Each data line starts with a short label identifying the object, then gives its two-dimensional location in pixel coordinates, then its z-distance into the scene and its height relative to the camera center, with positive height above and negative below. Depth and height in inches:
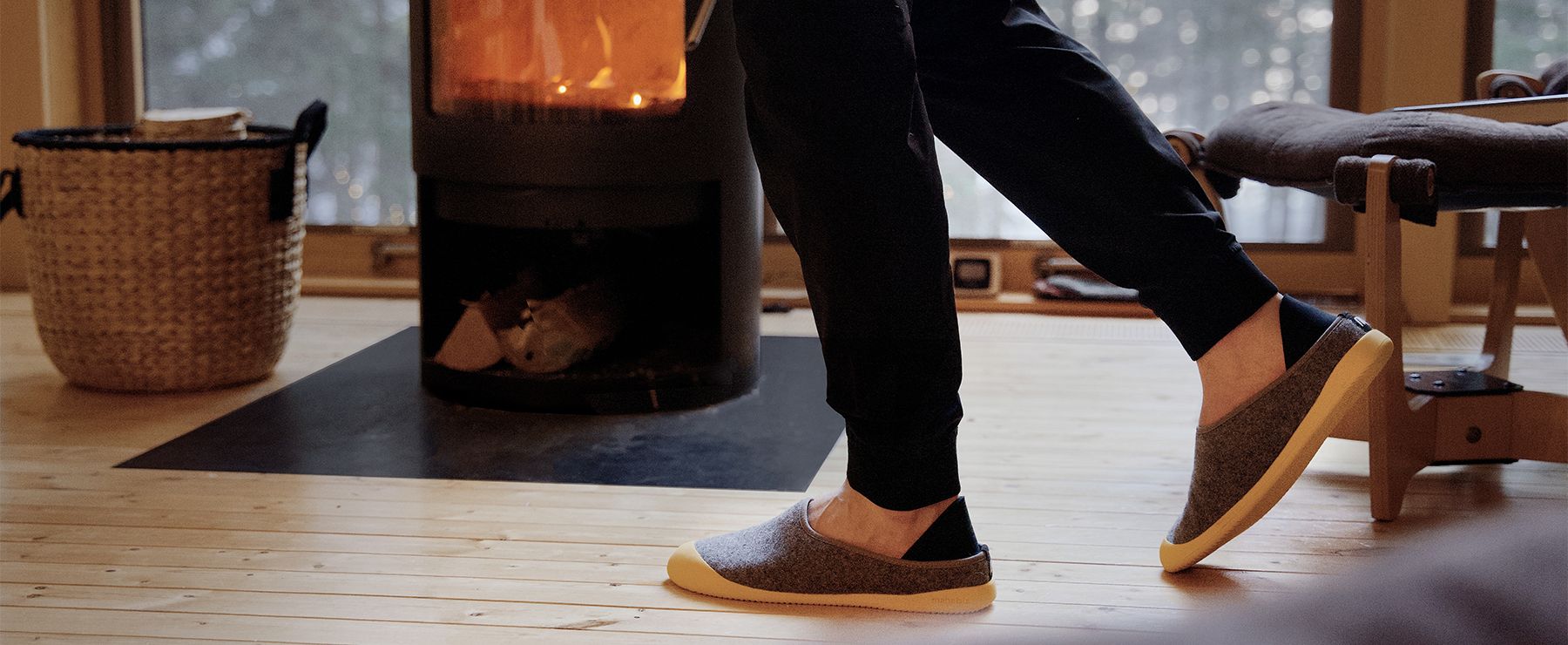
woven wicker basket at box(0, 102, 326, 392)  77.7 -9.6
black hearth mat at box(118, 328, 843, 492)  64.2 -17.8
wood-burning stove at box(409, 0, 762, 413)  73.4 -6.8
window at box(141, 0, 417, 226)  118.8 +0.2
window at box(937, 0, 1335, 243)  110.7 +1.6
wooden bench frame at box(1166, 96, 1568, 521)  56.4 -13.7
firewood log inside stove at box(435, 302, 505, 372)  78.6 -14.9
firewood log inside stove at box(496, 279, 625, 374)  77.8 -14.0
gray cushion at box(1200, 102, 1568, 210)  53.8 -2.9
